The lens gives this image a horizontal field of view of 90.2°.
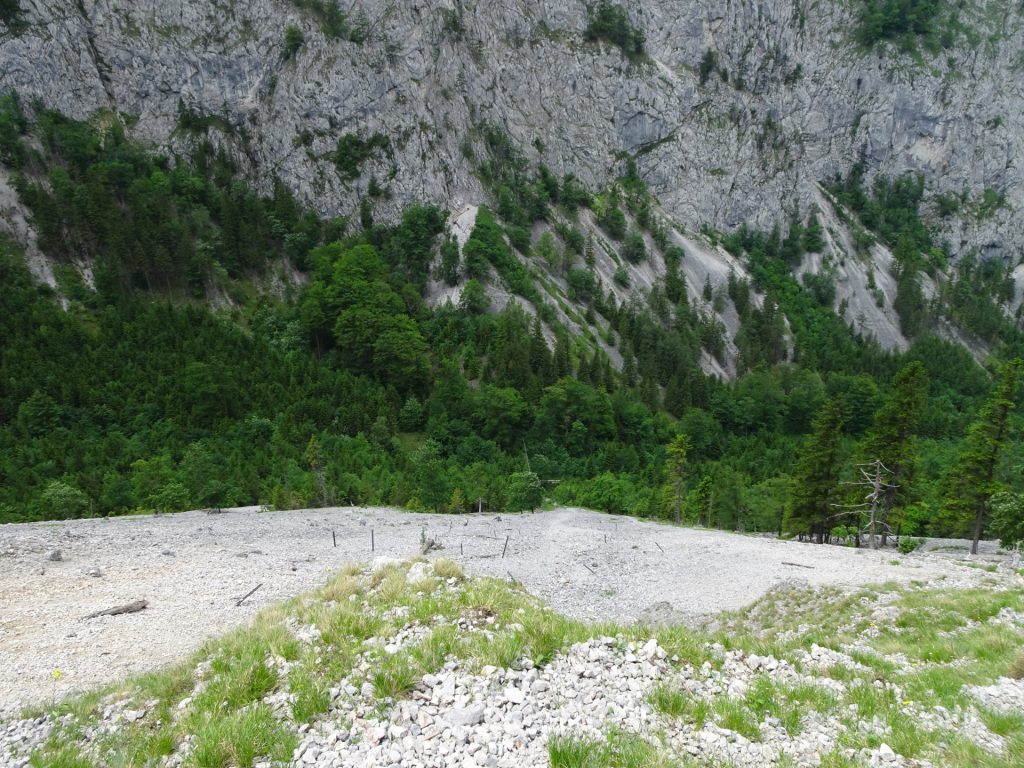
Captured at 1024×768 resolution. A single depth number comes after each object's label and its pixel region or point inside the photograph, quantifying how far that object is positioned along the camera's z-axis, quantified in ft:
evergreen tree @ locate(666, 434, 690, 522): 140.56
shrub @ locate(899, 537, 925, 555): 98.46
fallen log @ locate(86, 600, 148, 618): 42.68
